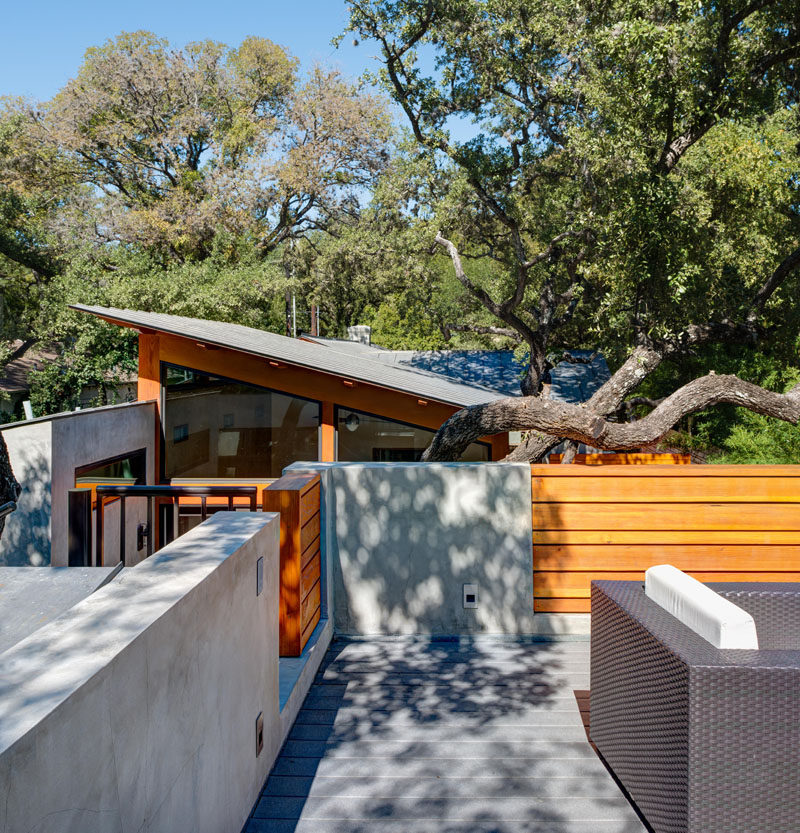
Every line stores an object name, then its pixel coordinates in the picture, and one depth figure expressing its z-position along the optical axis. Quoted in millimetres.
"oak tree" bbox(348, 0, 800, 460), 8539
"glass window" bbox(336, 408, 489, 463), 9805
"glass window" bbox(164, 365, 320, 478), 9836
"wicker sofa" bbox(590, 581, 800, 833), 2457
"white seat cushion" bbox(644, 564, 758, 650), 2602
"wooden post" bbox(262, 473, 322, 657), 3869
